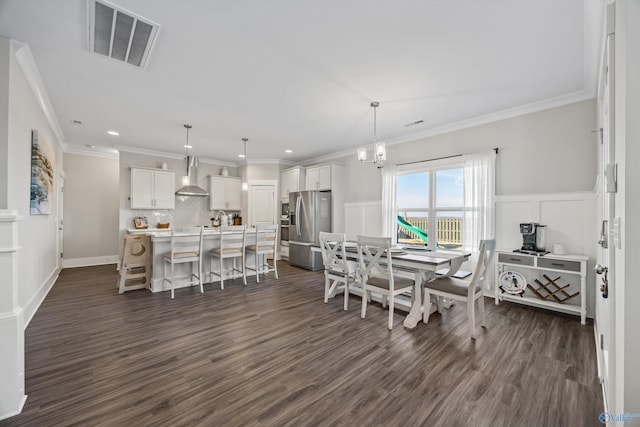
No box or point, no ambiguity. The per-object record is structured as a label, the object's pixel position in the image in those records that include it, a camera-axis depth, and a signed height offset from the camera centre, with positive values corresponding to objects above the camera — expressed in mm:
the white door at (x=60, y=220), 5320 -193
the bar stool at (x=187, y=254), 3998 -657
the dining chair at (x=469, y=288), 2590 -773
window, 4324 +132
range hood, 5794 +493
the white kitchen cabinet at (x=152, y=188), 5853 +535
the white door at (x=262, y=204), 7078 +233
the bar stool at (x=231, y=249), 4367 -629
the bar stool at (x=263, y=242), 4770 -555
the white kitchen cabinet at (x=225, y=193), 6953 +526
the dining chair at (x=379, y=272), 2817 -664
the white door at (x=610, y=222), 1180 -32
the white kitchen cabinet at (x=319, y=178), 6078 +848
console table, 2951 -685
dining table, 2738 -540
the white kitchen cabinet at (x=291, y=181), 6727 +832
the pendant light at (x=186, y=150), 4518 +1430
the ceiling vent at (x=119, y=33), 1917 +1444
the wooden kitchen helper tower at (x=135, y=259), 4051 -763
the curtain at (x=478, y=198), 3838 +240
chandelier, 3363 +811
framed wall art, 2930 +427
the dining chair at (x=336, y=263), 3346 -668
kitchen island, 4137 -722
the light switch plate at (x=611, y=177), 1147 +170
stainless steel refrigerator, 5906 -251
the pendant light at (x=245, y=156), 5312 +1420
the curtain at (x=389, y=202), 5039 +225
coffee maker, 3338 -285
